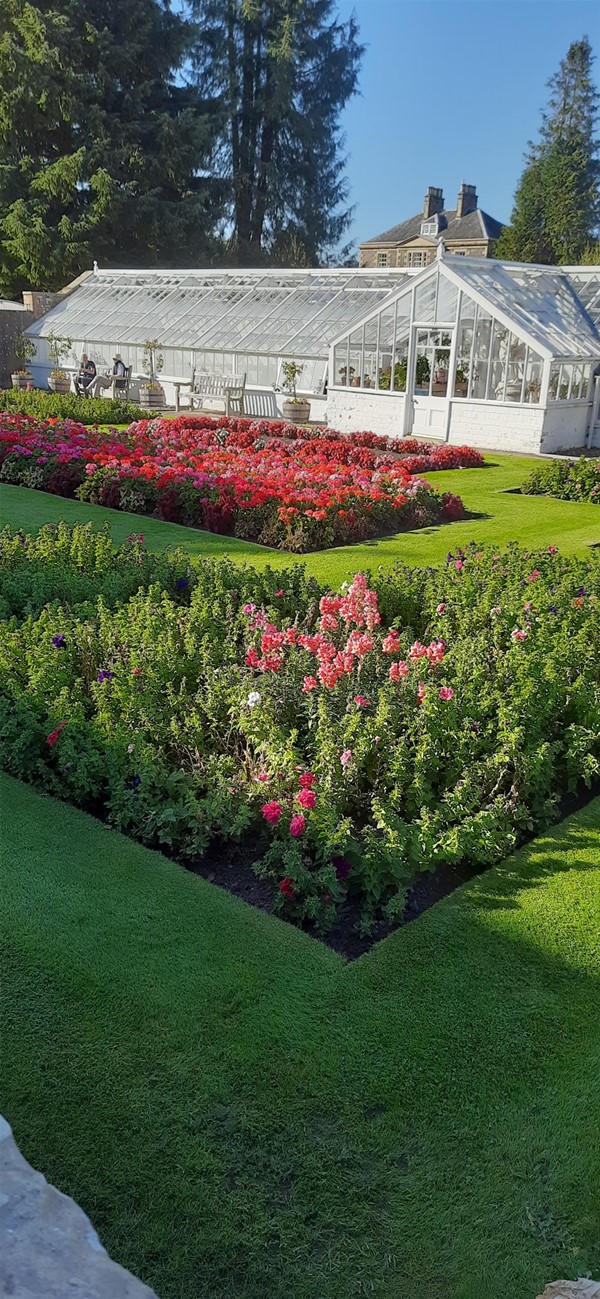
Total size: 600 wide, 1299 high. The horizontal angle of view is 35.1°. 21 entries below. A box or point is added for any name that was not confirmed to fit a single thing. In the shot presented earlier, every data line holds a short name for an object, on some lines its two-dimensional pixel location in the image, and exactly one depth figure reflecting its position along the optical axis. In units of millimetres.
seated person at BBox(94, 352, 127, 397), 24266
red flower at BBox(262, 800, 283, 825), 4031
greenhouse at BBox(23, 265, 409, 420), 23109
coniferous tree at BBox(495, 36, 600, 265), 41188
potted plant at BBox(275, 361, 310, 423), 21266
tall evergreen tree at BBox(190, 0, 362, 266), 41125
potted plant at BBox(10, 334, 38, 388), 29359
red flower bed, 10695
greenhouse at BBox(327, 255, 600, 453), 18188
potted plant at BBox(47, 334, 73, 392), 26672
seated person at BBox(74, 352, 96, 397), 24641
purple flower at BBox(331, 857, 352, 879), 3848
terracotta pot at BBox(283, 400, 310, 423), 21266
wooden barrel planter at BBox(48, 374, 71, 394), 26656
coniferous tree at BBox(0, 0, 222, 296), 35312
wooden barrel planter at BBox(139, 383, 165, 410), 23984
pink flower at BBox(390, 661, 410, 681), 4801
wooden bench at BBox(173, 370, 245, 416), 22828
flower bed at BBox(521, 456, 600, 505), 13430
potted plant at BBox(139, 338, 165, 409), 24000
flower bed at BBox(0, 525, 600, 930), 4047
